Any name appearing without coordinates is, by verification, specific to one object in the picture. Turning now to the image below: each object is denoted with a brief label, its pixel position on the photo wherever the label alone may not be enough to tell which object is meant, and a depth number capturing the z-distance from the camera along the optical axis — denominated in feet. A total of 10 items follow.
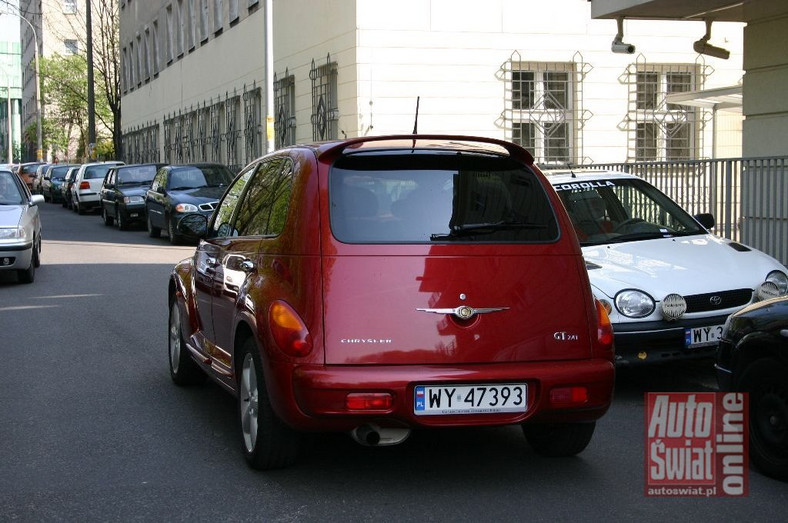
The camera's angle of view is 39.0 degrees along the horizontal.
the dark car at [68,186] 136.80
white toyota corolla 23.84
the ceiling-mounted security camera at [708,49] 48.78
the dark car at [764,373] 17.92
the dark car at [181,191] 73.05
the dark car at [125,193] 92.07
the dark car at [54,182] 155.84
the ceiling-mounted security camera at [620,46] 48.60
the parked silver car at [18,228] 48.88
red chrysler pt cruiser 16.56
